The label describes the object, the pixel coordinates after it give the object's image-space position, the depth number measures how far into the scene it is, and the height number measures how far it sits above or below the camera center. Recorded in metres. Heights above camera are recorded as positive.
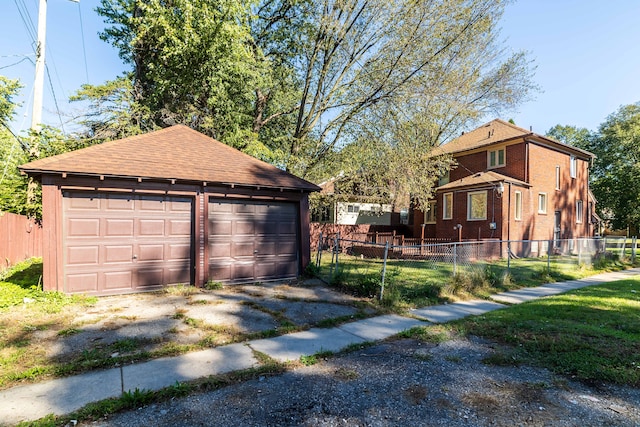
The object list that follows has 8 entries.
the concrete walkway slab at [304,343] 4.54 -2.04
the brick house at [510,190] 17.81 +1.36
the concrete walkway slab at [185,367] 3.64 -1.97
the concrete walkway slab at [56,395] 3.04 -1.94
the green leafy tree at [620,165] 28.42 +4.71
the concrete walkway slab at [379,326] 5.39 -2.10
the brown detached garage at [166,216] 7.20 -0.14
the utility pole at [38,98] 10.13 +3.92
